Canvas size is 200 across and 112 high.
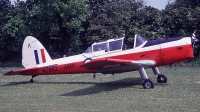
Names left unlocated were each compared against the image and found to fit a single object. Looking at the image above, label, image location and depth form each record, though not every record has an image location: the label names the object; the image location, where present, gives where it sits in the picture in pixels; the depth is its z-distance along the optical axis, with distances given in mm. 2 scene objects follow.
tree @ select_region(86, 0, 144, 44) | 32062
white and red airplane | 12711
